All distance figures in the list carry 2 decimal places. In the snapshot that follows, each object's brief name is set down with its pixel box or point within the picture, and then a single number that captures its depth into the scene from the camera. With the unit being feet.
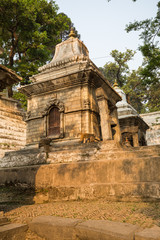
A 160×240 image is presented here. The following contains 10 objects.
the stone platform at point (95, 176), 14.99
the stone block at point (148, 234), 7.60
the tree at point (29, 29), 64.39
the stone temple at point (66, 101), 35.09
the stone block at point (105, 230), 8.21
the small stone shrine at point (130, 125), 50.75
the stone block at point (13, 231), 9.91
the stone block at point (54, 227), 9.88
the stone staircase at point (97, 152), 18.36
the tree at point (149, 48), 38.09
